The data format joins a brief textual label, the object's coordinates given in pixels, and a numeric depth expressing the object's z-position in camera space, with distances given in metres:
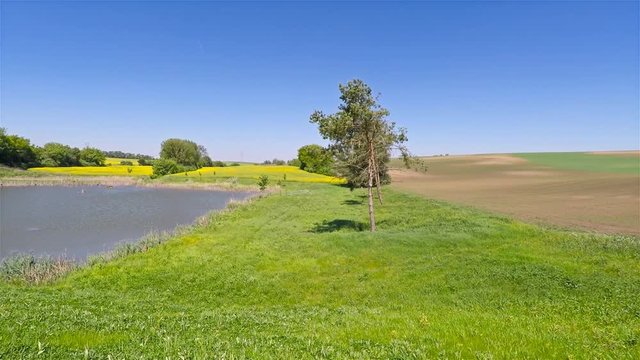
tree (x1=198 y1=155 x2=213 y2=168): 165.07
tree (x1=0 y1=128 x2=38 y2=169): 117.69
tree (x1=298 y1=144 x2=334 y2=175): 132.74
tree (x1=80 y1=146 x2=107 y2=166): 154.88
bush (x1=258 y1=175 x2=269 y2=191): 80.25
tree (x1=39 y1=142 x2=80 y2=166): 138.50
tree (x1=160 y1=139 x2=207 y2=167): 158.00
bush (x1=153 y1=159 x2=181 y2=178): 118.53
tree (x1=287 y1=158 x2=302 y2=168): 173.77
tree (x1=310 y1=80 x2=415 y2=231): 30.28
